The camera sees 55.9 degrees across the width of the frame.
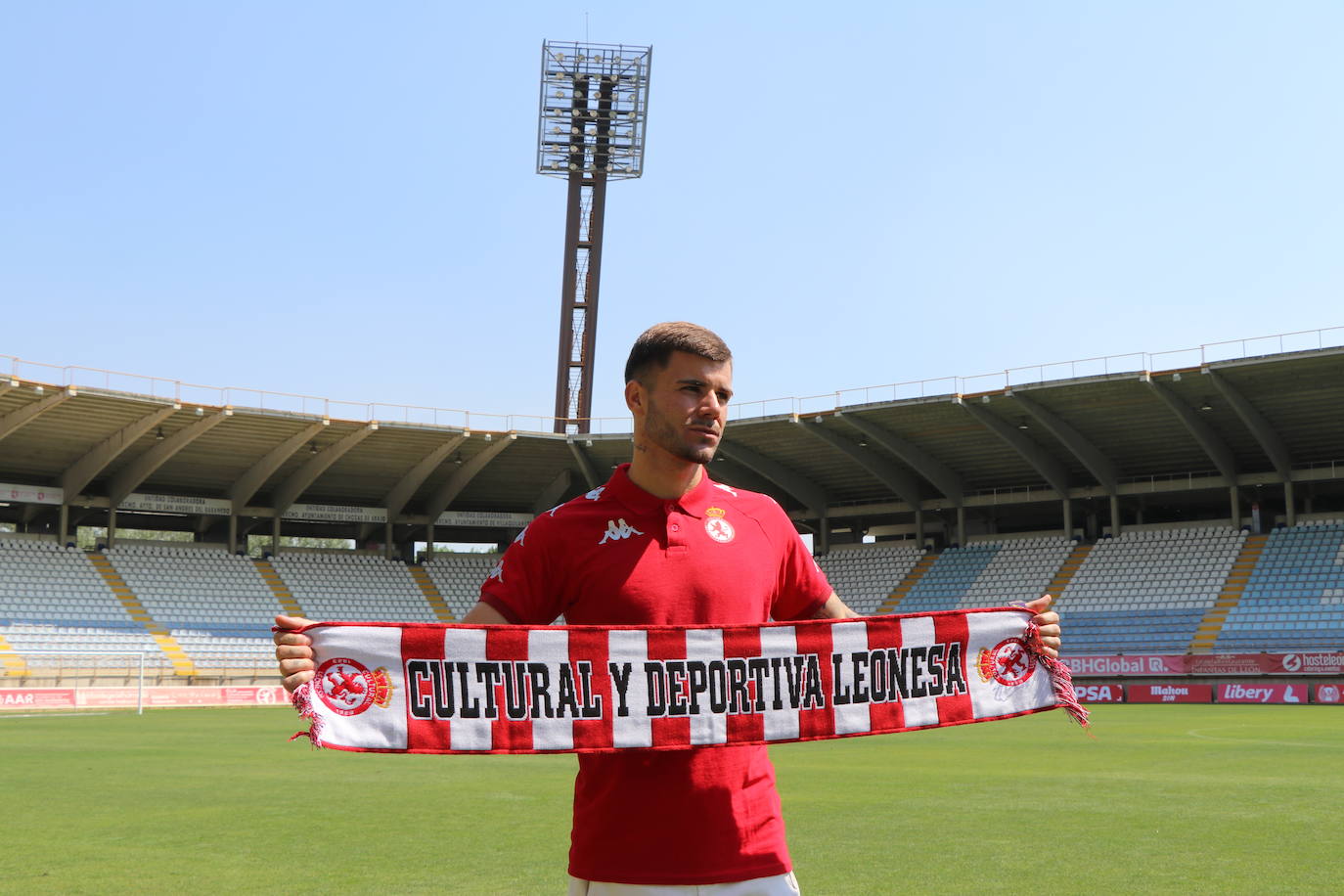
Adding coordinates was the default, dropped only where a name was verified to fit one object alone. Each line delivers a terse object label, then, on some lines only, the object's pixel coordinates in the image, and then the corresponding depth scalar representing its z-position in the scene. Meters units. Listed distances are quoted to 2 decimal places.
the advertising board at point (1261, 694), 36.38
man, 3.60
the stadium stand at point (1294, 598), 39.12
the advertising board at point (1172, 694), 37.56
